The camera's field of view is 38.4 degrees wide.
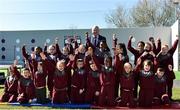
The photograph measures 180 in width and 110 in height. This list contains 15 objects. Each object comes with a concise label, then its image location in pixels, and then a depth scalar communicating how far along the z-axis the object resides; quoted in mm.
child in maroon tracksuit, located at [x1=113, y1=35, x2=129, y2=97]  7349
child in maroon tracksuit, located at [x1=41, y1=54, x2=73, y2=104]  7445
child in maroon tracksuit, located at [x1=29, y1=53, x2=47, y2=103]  7528
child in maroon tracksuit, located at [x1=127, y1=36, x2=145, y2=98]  7486
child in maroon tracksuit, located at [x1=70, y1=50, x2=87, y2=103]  7486
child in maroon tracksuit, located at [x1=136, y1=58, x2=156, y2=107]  7245
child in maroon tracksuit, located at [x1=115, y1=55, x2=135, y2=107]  7233
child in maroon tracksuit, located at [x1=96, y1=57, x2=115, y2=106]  7274
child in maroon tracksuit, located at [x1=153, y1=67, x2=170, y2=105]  7396
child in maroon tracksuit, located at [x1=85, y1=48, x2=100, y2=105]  7428
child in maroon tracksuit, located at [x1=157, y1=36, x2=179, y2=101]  7557
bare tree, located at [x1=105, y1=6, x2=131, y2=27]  33482
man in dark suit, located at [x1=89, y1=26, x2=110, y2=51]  7641
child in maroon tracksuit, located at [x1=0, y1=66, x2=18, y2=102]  7756
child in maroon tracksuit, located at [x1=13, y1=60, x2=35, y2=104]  7578
